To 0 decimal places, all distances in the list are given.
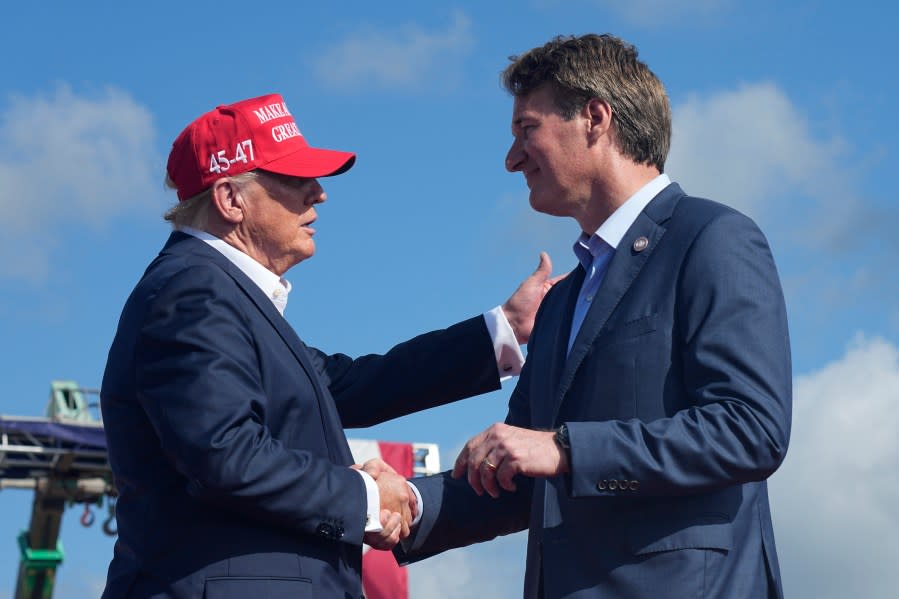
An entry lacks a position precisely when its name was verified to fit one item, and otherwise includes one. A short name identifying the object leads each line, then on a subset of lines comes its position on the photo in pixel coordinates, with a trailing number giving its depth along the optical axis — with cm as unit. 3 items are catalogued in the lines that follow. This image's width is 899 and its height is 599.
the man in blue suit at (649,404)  358
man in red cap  383
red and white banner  2078
